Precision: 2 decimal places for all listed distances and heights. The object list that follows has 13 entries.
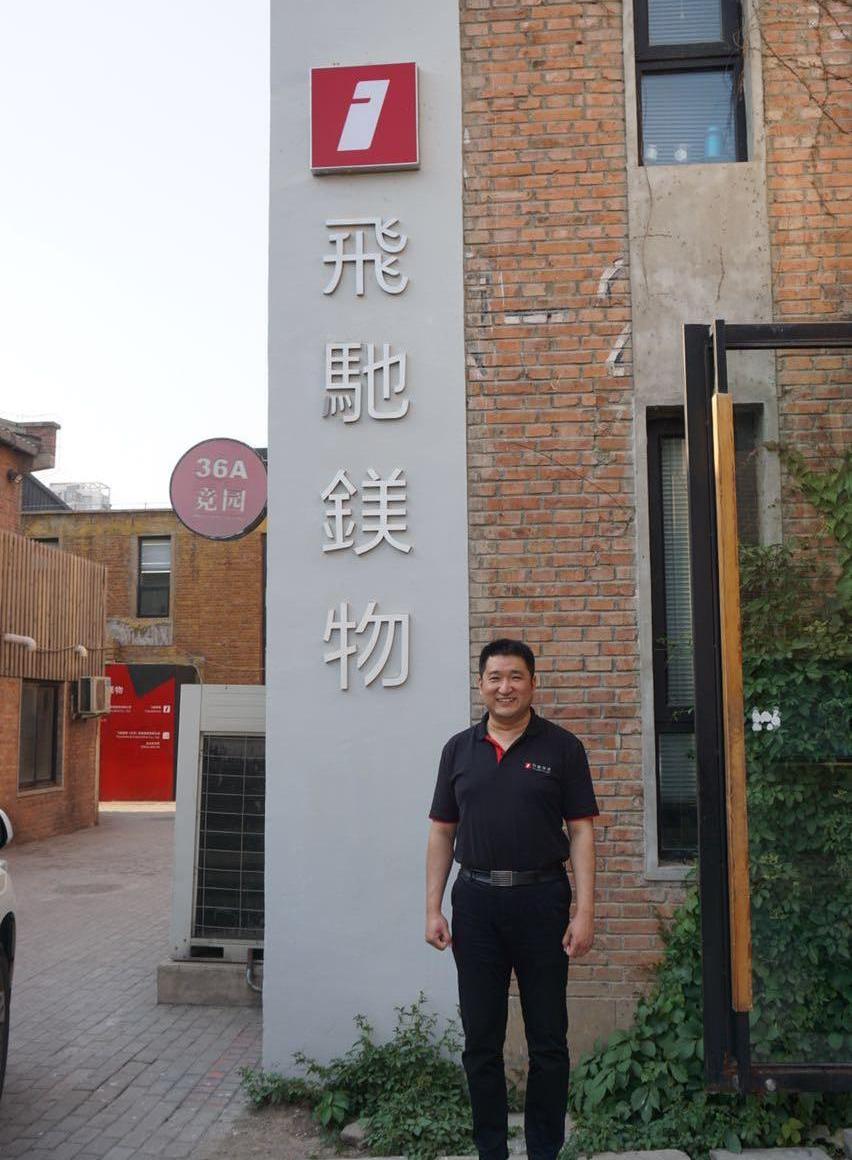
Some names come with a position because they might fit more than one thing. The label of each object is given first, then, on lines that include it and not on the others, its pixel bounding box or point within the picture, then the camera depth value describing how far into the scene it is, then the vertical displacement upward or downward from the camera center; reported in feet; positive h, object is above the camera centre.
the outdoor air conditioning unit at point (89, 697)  64.13 +0.20
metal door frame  14.19 -0.73
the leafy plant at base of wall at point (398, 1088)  16.01 -6.19
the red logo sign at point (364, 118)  19.57 +10.42
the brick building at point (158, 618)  90.53 +7.06
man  13.07 -2.34
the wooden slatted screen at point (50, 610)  56.59 +5.15
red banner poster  89.61 -3.00
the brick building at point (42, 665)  56.49 +2.02
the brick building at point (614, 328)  18.42 +6.44
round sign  27.58 +5.39
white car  17.19 -3.93
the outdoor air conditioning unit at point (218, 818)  24.64 -2.67
